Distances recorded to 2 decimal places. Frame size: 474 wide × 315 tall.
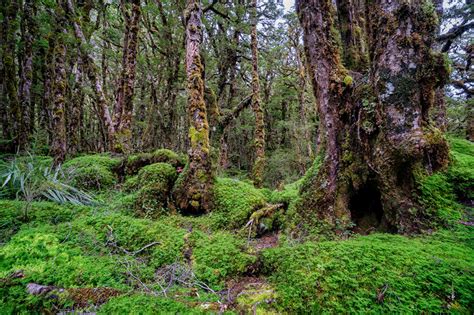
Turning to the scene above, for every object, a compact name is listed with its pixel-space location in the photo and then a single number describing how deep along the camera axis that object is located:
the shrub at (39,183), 4.18
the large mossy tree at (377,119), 2.88
